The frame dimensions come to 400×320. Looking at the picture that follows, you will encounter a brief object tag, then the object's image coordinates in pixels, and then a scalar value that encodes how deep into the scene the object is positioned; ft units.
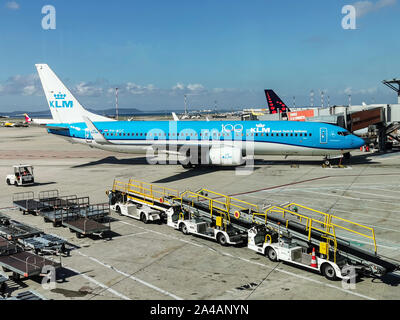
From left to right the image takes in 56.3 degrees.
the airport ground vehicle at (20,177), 123.24
